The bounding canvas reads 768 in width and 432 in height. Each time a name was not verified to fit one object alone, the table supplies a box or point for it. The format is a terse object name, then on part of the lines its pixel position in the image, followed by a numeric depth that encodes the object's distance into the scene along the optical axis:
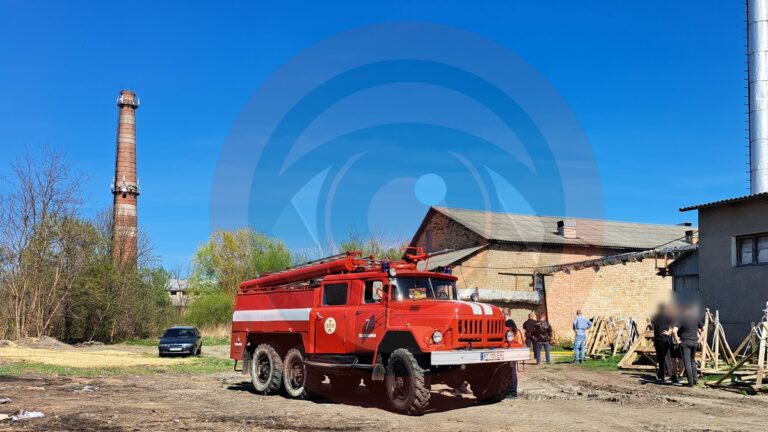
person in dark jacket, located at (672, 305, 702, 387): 16.20
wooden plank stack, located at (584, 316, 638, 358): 24.39
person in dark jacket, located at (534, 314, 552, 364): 23.36
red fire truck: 12.05
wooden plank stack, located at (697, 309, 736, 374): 18.39
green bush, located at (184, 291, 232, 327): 50.81
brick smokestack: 53.44
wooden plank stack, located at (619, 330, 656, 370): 19.92
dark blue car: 29.92
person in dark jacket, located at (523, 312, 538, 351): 23.55
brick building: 37.44
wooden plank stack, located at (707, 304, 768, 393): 14.88
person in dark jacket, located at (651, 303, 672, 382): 17.23
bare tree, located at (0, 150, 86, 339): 39.28
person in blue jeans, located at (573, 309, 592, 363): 23.03
